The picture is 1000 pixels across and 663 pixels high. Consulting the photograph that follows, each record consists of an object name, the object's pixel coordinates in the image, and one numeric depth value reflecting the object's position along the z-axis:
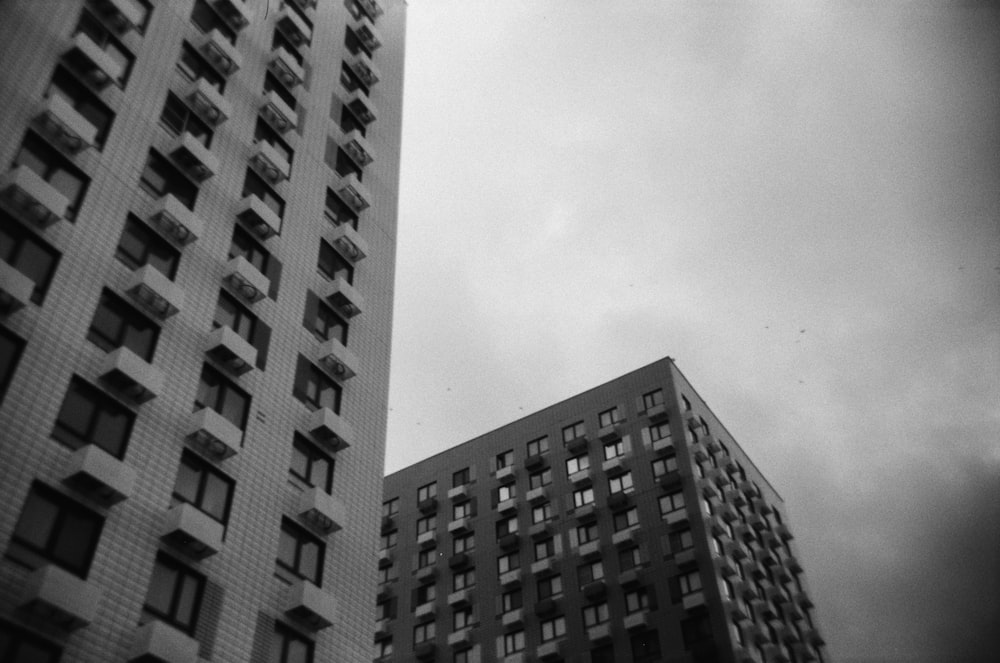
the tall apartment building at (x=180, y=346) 24.12
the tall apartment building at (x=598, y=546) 56.00
